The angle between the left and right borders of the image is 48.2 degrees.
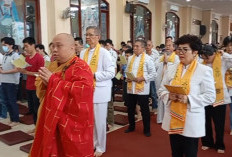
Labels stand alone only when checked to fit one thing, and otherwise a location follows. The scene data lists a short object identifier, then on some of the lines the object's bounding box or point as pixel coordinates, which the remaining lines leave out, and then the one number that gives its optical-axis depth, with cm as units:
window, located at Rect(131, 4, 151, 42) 1083
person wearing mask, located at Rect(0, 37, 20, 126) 468
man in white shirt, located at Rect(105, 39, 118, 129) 459
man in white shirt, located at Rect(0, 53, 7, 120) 522
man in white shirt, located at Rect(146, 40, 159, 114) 577
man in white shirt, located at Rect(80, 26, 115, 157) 318
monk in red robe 185
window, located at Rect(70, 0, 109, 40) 834
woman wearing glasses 218
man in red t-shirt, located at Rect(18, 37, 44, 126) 394
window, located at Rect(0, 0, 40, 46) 675
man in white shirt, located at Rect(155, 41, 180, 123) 425
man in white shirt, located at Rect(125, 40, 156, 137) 405
